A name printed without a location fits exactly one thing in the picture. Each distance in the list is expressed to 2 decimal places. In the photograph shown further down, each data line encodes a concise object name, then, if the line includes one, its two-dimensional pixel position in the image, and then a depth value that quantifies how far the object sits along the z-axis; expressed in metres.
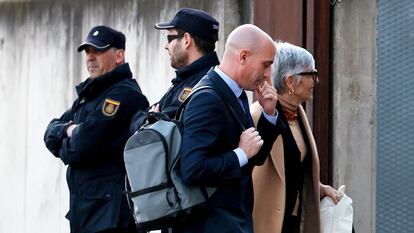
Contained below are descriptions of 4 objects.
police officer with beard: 11.83
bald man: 10.07
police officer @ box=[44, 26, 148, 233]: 13.17
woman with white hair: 11.68
